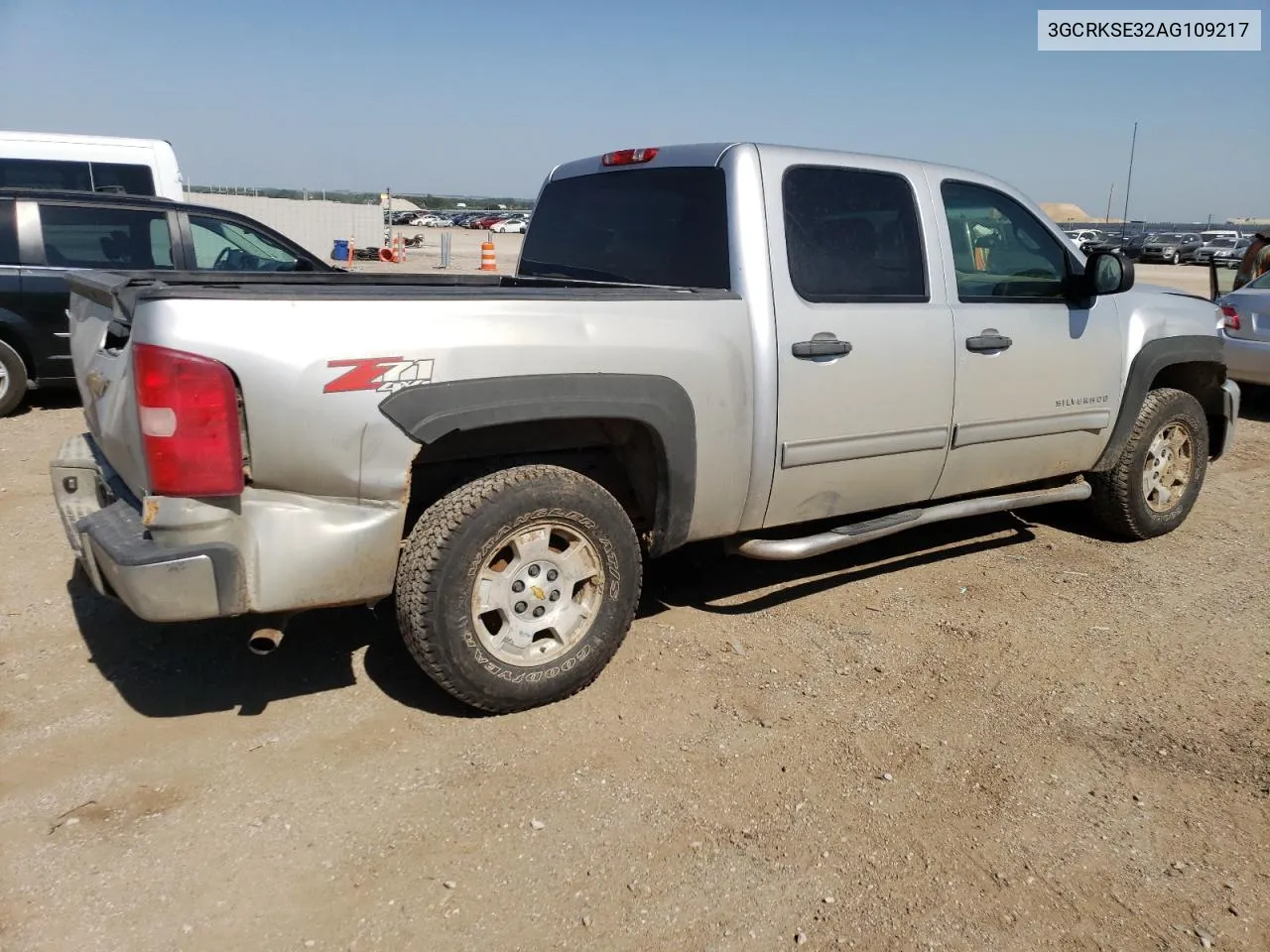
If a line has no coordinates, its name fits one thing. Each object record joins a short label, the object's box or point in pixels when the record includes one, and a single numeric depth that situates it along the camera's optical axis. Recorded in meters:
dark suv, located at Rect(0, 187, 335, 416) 7.40
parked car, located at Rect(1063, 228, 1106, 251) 40.88
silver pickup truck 2.76
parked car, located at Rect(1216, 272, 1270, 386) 8.60
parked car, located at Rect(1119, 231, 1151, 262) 38.89
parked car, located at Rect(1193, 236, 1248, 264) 40.91
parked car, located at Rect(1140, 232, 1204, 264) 42.38
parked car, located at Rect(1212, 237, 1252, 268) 34.44
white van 10.30
